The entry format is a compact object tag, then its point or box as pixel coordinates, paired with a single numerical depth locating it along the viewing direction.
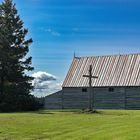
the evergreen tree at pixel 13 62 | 40.56
